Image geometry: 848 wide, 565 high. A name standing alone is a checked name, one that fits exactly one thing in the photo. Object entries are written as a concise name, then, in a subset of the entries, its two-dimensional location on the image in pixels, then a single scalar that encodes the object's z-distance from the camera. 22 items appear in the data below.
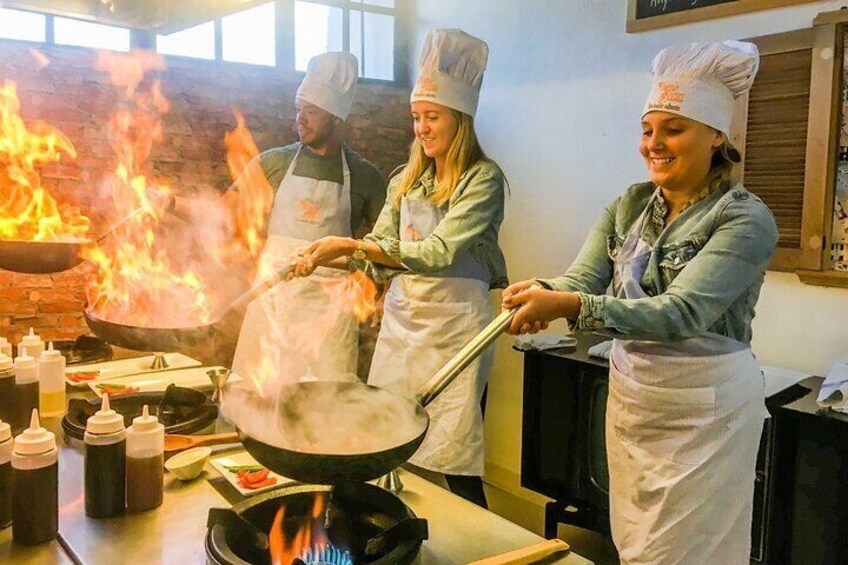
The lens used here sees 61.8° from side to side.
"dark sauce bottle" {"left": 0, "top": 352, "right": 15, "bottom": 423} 1.70
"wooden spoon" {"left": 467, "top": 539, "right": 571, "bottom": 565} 1.13
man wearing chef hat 3.23
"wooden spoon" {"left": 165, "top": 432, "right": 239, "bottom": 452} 1.60
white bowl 1.46
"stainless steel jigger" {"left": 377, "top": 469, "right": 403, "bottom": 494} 1.45
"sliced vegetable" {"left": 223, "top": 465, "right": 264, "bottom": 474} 1.48
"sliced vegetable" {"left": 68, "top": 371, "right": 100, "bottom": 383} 2.16
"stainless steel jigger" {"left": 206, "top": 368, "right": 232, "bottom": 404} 1.95
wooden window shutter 2.53
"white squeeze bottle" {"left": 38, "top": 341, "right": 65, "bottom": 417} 1.86
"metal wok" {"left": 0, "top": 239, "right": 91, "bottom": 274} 1.84
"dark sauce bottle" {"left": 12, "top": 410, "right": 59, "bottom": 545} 1.20
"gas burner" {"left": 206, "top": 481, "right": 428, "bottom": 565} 1.13
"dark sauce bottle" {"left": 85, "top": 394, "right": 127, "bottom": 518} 1.30
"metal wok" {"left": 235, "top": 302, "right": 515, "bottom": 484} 1.16
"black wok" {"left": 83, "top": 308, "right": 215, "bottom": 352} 1.70
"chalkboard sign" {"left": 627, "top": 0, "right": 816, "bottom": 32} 2.81
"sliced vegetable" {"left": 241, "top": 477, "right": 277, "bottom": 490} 1.41
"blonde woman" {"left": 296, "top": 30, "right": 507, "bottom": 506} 2.60
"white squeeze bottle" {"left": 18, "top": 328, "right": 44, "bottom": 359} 2.04
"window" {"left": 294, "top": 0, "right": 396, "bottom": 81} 4.22
